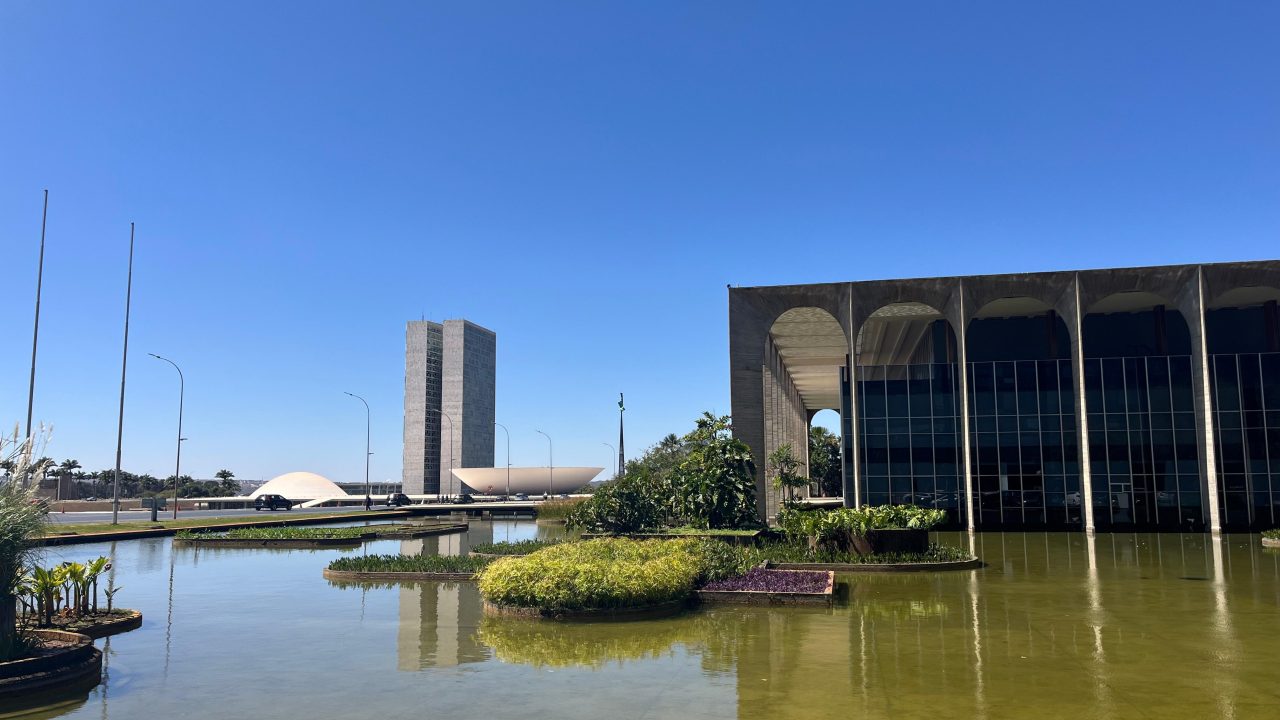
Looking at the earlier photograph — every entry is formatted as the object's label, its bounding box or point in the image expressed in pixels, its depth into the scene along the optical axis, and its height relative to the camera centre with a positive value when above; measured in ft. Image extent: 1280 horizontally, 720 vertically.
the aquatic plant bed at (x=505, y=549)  96.29 -8.08
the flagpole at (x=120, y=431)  163.22 +8.83
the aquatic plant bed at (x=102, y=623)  51.78 -8.56
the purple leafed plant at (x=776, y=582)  63.77 -7.90
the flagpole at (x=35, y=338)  130.41 +20.68
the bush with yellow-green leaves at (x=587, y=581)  57.47 -6.96
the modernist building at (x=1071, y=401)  140.67 +11.46
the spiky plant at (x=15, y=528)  41.65 -2.34
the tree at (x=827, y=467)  295.07 +2.07
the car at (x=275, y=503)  318.86 -9.26
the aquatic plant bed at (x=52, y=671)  38.60 -8.57
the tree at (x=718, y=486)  121.71 -1.64
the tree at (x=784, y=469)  181.78 +0.98
